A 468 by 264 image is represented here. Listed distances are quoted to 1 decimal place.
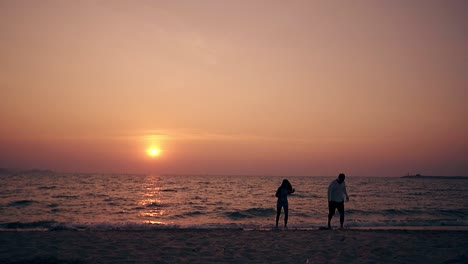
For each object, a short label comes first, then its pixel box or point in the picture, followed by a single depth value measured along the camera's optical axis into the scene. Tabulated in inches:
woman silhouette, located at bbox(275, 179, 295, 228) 560.1
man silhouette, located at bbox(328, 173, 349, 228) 550.0
